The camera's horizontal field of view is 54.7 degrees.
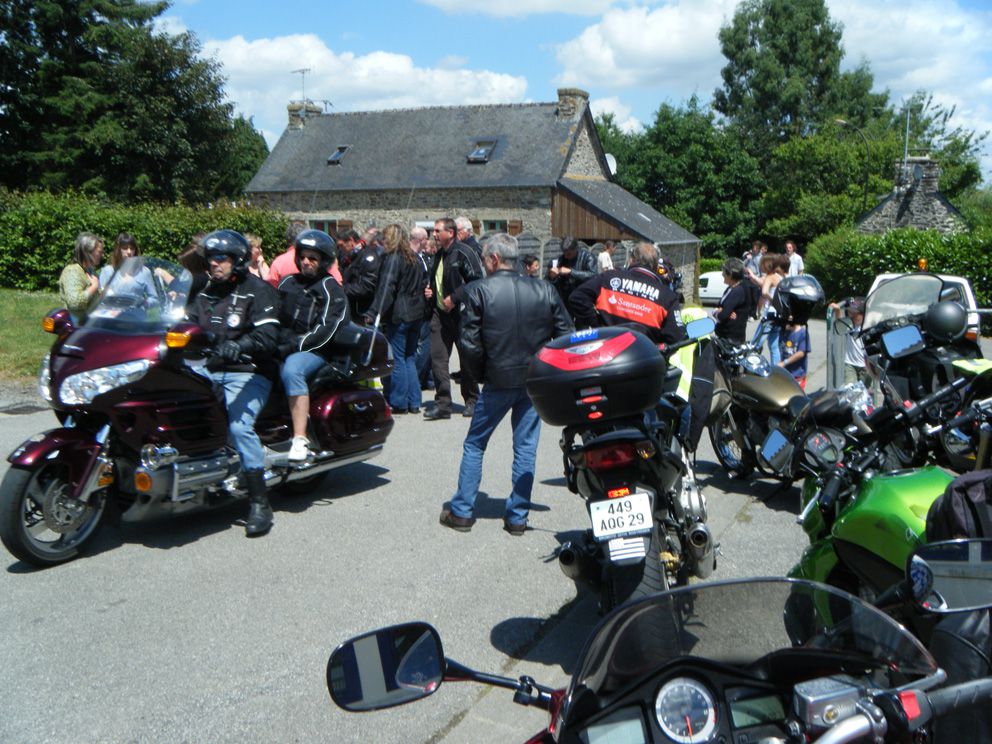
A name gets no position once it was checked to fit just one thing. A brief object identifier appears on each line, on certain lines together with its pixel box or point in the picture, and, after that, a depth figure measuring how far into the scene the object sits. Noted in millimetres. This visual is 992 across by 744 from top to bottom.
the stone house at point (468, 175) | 35750
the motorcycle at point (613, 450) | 3785
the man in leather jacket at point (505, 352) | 5645
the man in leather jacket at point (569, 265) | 12781
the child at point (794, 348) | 8719
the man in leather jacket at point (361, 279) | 9680
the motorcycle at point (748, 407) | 6645
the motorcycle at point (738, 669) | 1787
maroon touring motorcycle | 5066
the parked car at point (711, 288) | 31344
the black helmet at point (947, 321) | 6012
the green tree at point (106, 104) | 41219
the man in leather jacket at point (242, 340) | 5777
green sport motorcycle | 3037
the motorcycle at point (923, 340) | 5531
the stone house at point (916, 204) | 29250
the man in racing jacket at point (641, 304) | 5977
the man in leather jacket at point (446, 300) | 9422
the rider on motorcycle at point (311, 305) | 6250
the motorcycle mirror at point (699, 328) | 5203
